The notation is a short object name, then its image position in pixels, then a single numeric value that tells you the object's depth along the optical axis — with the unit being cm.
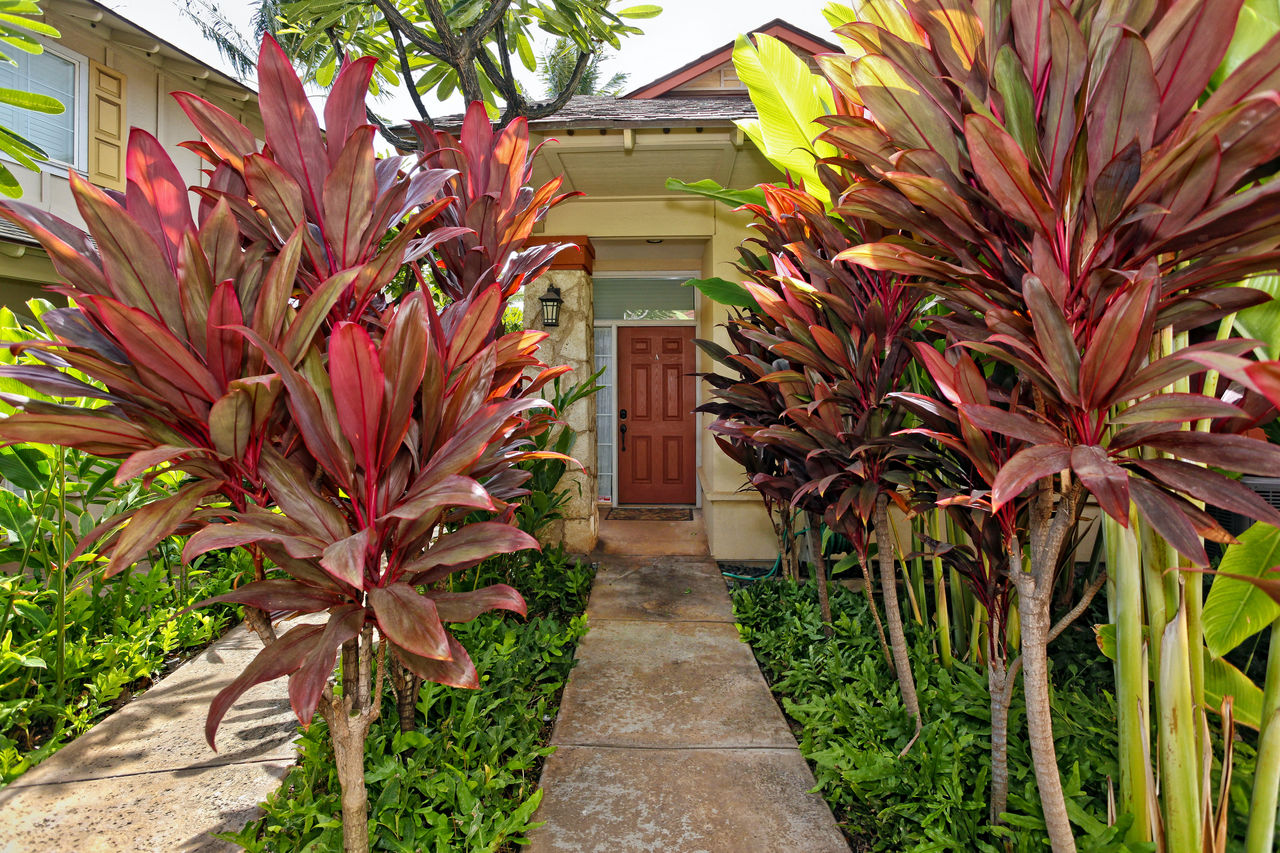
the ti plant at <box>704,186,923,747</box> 185
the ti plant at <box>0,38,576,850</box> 100
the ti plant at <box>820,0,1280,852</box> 89
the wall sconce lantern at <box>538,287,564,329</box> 476
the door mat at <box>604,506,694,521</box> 600
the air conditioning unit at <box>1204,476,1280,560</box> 155
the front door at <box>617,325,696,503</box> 667
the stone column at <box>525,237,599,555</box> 473
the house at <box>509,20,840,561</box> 391
